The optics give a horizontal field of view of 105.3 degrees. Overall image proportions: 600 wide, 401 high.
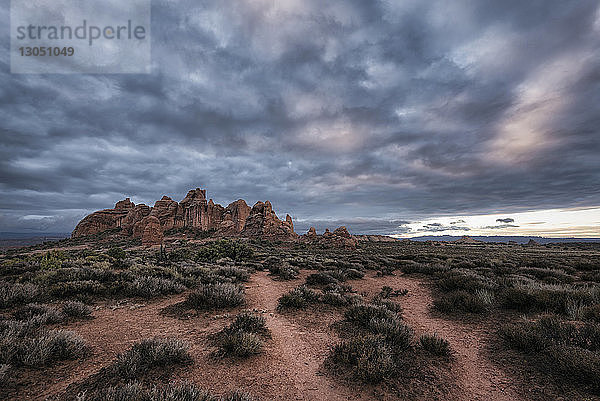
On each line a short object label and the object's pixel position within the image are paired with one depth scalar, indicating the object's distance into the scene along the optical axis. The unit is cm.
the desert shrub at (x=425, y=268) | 1449
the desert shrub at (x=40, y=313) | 552
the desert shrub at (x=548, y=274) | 1131
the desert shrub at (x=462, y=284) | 966
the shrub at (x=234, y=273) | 1240
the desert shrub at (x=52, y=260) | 989
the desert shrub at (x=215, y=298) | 777
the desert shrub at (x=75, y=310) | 623
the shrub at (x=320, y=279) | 1206
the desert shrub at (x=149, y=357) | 401
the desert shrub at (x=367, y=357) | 430
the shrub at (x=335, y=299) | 866
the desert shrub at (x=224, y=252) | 1892
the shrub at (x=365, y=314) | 682
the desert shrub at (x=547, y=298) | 706
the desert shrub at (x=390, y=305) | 818
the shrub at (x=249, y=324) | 606
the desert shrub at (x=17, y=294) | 623
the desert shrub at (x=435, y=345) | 527
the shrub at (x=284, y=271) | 1355
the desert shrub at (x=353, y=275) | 1408
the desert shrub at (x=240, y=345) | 500
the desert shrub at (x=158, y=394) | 314
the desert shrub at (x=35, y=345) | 395
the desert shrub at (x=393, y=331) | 543
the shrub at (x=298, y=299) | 838
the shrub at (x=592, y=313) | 594
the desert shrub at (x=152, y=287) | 848
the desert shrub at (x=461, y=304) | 777
